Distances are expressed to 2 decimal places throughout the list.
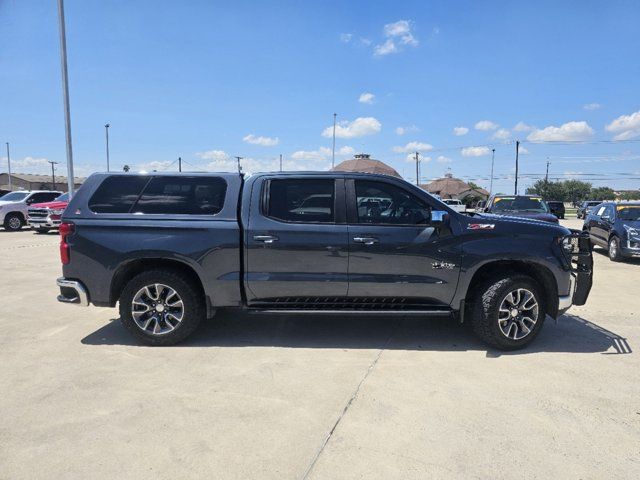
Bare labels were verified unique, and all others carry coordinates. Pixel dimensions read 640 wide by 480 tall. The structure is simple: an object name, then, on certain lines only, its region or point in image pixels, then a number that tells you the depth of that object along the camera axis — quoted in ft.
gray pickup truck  14.94
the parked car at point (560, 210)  100.33
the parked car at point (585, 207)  113.41
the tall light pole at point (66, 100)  45.41
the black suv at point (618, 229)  33.88
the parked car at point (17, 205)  64.39
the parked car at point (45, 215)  59.31
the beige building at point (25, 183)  291.99
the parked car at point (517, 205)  39.50
